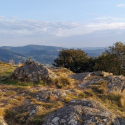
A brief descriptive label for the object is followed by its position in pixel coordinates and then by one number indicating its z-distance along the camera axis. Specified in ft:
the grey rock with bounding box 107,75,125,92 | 32.94
